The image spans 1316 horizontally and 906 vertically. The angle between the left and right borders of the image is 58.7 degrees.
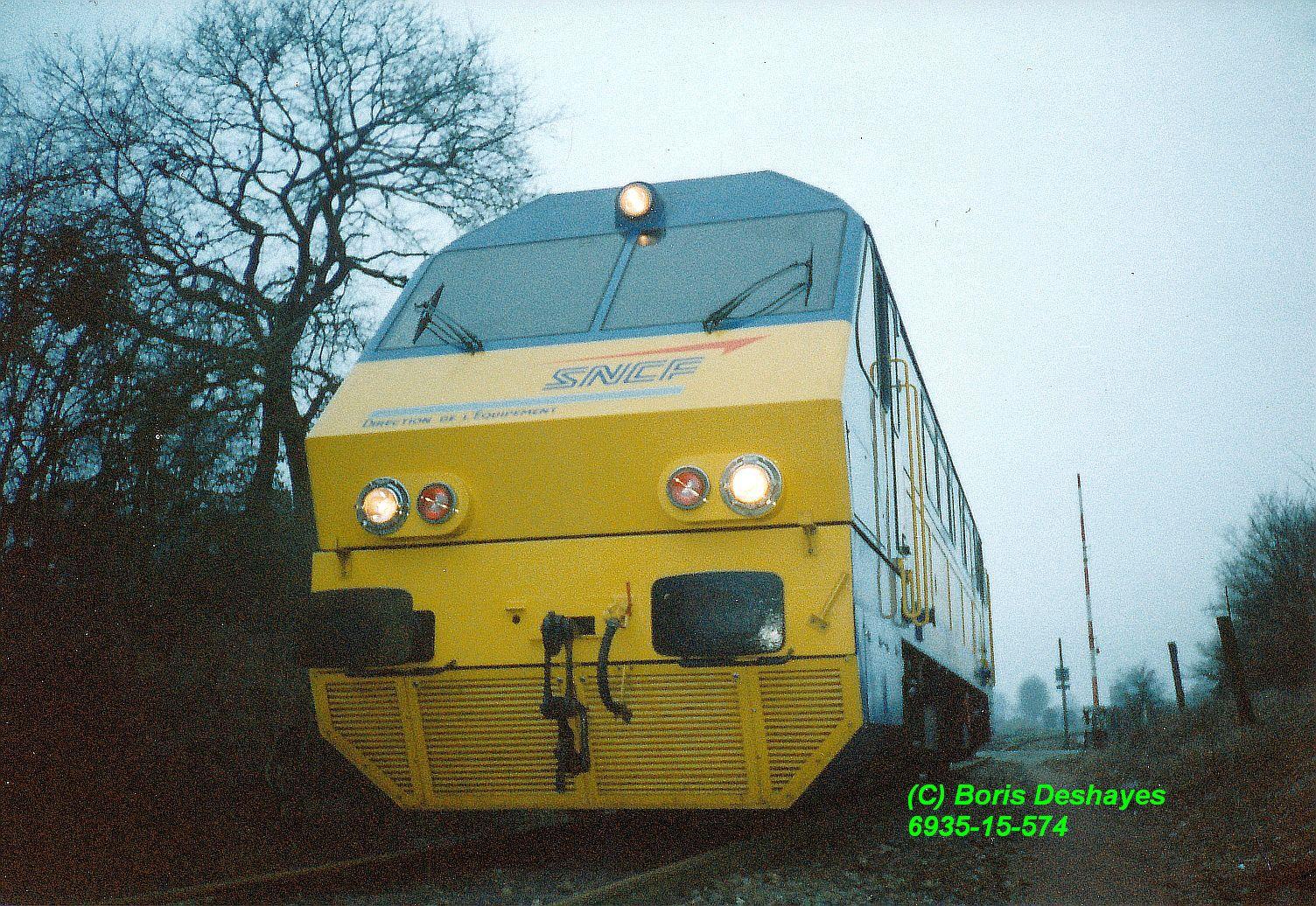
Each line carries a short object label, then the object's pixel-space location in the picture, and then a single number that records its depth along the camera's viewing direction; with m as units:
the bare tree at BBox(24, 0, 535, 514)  10.31
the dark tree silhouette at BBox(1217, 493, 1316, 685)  21.58
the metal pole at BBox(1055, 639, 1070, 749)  40.38
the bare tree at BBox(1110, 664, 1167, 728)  30.61
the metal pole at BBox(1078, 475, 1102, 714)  26.22
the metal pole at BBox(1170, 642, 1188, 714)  18.06
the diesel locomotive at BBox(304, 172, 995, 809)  4.46
